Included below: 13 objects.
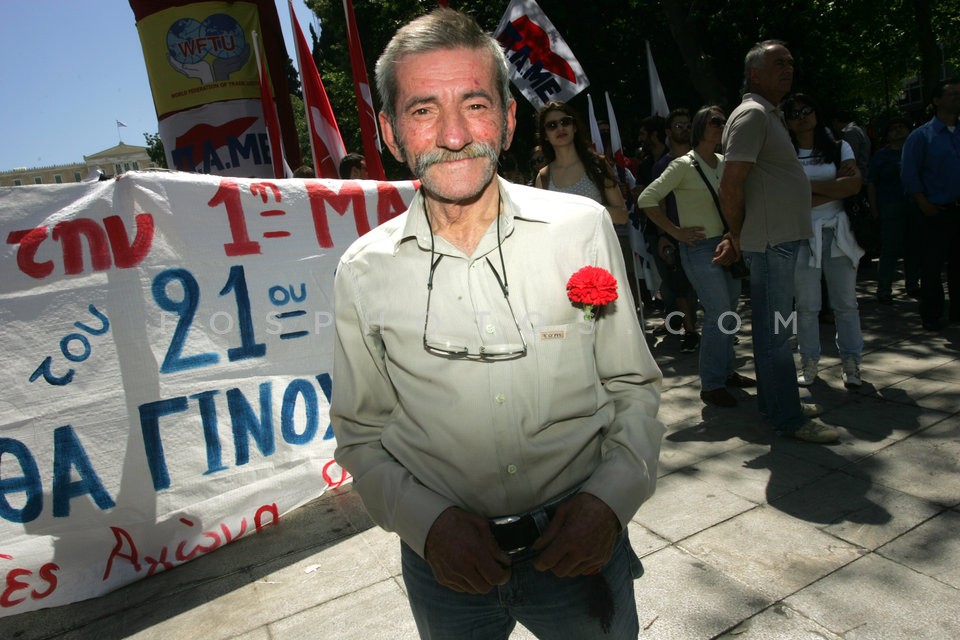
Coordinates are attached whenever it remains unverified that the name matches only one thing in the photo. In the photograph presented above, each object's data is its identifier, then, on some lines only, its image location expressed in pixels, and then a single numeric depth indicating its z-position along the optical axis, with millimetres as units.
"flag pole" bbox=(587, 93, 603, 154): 7445
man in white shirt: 1383
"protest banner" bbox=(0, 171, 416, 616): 3102
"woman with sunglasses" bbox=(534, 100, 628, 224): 4852
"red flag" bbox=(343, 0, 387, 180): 6654
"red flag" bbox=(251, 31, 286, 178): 8328
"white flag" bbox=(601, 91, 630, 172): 7762
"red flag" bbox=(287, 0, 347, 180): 6863
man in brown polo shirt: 3684
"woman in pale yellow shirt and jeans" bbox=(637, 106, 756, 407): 4617
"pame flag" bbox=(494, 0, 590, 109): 6328
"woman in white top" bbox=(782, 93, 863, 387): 4508
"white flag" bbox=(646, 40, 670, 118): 8289
